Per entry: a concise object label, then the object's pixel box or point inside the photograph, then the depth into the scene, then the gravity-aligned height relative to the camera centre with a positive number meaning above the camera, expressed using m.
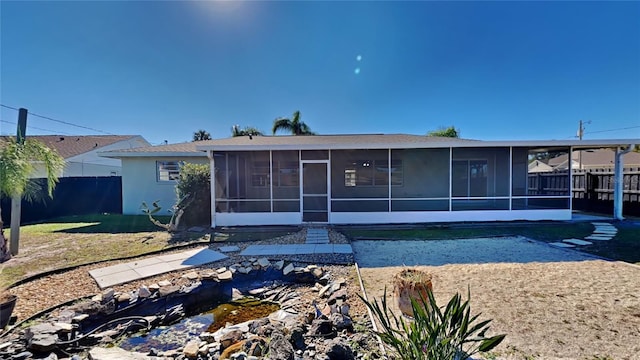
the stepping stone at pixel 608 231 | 7.64 -1.54
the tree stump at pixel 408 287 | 3.07 -1.26
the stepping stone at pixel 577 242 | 6.68 -1.62
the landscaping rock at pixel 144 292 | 4.24 -1.82
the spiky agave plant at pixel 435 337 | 1.90 -1.16
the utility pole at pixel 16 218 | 5.99 -0.92
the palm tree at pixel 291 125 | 20.59 +3.99
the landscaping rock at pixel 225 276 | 4.97 -1.83
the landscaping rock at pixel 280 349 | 2.35 -1.55
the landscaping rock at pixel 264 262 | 5.41 -1.73
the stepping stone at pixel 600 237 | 7.00 -1.59
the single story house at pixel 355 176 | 11.05 +0.05
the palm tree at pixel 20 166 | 5.45 +0.23
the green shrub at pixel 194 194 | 9.23 -0.57
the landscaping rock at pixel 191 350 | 2.85 -1.86
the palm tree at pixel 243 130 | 23.36 +4.08
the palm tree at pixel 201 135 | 30.08 +4.70
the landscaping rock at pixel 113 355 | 2.64 -1.78
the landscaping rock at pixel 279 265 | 5.36 -1.76
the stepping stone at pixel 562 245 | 6.47 -1.64
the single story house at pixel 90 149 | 17.55 +1.96
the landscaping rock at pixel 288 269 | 5.14 -1.77
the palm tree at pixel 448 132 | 26.25 +4.49
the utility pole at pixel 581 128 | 28.84 +5.32
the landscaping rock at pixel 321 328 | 3.06 -1.72
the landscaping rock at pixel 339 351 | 2.50 -1.63
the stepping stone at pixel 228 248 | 6.48 -1.74
